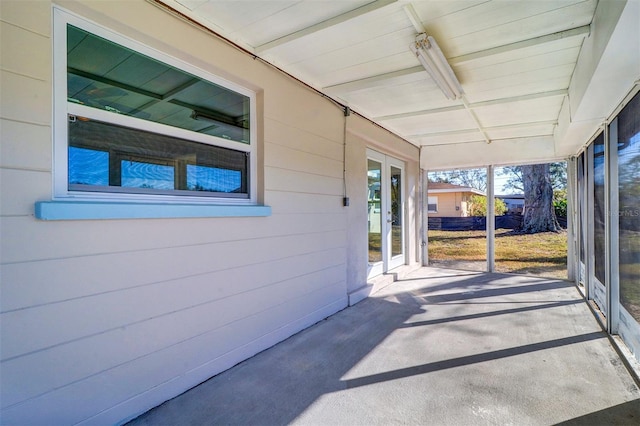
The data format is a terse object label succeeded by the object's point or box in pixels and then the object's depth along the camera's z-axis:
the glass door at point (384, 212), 5.18
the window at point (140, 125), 1.74
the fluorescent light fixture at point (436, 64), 2.44
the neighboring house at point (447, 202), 15.81
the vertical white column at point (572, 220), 5.21
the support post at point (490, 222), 6.07
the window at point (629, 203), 2.51
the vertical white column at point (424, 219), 6.75
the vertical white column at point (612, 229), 3.01
